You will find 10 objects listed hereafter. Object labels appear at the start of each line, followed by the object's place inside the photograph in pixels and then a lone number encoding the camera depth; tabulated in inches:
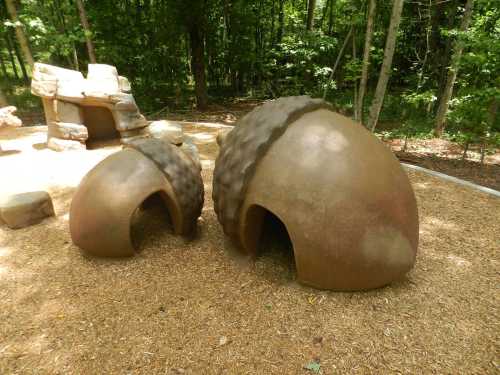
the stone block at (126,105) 287.8
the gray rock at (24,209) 165.9
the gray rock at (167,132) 278.1
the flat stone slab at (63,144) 290.5
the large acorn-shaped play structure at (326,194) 104.1
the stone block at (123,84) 309.1
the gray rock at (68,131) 289.4
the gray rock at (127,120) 294.2
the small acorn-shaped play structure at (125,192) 128.1
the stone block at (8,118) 275.1
